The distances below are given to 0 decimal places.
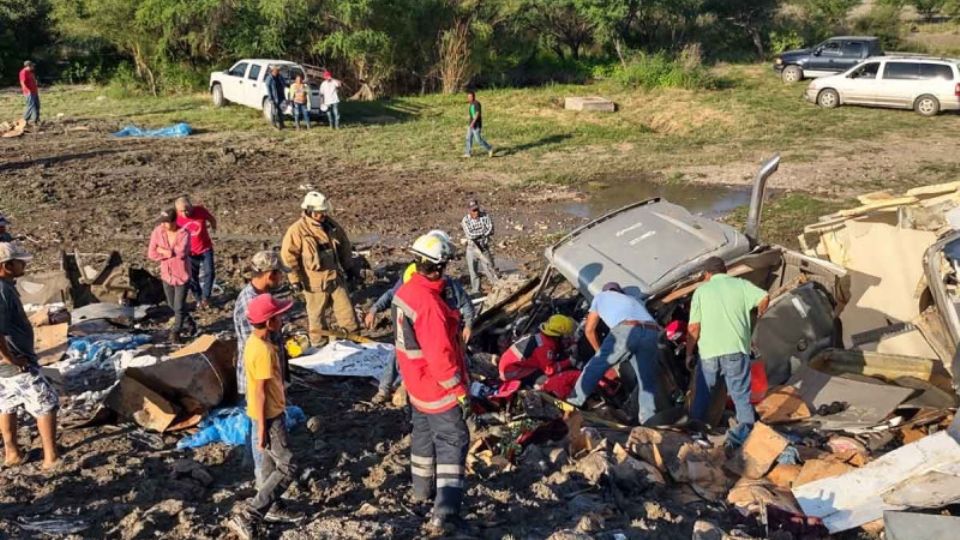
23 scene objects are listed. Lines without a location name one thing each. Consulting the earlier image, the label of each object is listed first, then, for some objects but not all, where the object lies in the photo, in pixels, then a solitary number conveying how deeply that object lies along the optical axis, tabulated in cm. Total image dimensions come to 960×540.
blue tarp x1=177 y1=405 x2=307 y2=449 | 597
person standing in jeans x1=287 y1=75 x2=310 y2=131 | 1988
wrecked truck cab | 678
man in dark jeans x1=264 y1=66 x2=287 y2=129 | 1995
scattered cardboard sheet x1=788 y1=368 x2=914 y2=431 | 638
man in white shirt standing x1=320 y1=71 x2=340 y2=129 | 1984
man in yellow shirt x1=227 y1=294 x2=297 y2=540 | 476
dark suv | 2526
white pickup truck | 2080
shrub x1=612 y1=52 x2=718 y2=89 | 2495
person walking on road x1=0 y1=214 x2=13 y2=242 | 798
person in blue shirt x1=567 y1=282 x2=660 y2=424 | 638
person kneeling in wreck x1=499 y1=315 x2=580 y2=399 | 705
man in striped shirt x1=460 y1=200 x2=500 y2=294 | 1000
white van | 2122
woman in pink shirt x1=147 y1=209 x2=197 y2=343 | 861
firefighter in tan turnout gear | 800
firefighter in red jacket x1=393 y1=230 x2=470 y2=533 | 473
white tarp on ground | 746
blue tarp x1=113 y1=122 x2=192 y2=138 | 1938
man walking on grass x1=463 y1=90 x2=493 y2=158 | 1709
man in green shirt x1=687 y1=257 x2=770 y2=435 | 617
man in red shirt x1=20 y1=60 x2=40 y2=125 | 1953
